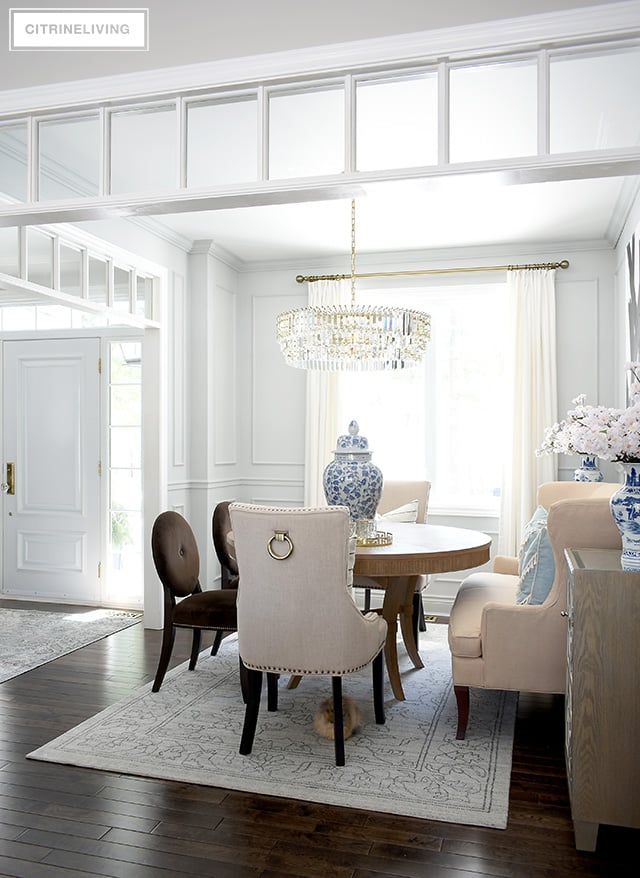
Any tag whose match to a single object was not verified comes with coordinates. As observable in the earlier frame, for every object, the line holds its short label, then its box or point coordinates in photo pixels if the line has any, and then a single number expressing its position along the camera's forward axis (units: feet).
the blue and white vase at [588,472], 15.96
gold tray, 12.13
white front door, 19.99
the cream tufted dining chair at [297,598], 9.70
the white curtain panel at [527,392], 18.33
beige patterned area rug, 9.17
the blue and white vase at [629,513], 8.14
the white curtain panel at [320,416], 19.95
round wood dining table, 11.08
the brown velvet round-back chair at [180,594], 12.28
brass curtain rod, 18.35
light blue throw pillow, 10.60
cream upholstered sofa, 10.01
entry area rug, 14.74
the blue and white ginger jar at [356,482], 12.72
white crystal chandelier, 13.83
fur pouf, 10.93
